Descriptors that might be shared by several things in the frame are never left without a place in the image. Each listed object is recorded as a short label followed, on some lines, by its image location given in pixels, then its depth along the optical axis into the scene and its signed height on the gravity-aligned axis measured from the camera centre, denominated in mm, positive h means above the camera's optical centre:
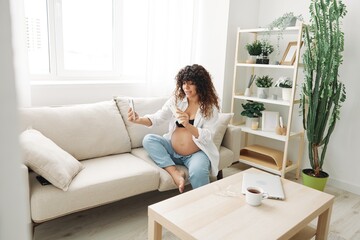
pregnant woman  2097 -483
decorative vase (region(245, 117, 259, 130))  2988 -575
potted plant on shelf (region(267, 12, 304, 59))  2686 +392
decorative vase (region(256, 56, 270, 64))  2879 +56
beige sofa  1633 -702
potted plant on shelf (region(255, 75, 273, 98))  2898 -198
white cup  1498 -659
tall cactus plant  2357 -77
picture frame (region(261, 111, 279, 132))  2959 -540
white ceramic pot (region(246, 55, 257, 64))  2930 +45
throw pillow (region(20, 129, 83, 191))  1601 -572
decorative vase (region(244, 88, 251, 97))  2980 -278
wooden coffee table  1280 -704
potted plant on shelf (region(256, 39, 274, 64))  2865 +126
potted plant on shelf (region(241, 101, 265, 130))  2992 -478
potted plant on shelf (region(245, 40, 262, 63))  2887 +142
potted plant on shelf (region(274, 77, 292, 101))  2719 -174
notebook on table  1636 -685
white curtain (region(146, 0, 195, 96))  2809 +188
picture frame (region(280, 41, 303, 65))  2749 +104
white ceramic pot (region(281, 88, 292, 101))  2720 -249
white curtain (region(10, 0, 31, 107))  1952 +9
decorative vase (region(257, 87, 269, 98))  2902 -260
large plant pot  2502 -943
